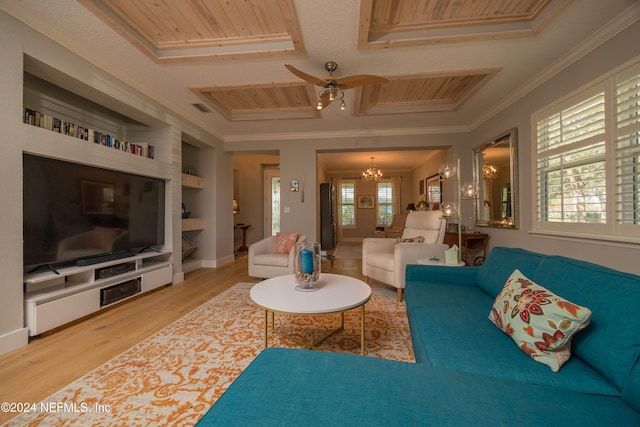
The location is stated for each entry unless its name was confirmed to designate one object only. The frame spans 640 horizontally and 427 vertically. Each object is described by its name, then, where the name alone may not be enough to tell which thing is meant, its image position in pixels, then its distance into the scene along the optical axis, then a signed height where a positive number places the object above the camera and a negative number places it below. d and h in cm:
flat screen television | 203 +1
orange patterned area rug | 124 -96
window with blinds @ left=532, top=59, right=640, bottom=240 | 192 +44
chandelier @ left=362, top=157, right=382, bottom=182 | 710 +104
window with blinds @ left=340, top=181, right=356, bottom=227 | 882 +29
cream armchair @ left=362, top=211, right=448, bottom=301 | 281 -45
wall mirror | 320 +43
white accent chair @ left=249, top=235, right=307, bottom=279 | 344 -68
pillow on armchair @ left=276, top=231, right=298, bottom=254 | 379 -42
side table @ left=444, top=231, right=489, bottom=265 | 382 -47
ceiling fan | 236 +123
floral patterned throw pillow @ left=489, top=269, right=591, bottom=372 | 94 -44
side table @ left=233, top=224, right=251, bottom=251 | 679 -54
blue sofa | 68 -54
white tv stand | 198 -69
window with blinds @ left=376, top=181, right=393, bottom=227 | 866 +28
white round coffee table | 153 -56
